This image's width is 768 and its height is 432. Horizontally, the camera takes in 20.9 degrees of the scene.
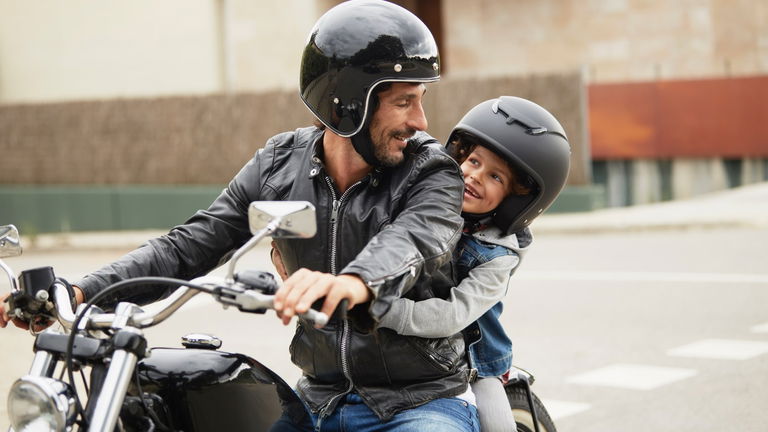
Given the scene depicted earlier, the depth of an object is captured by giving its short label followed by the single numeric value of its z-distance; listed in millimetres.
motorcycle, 4039
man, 5273
